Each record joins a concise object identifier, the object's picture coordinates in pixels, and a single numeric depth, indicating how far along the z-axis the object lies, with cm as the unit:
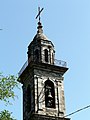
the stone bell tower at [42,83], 2906
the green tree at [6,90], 1405
